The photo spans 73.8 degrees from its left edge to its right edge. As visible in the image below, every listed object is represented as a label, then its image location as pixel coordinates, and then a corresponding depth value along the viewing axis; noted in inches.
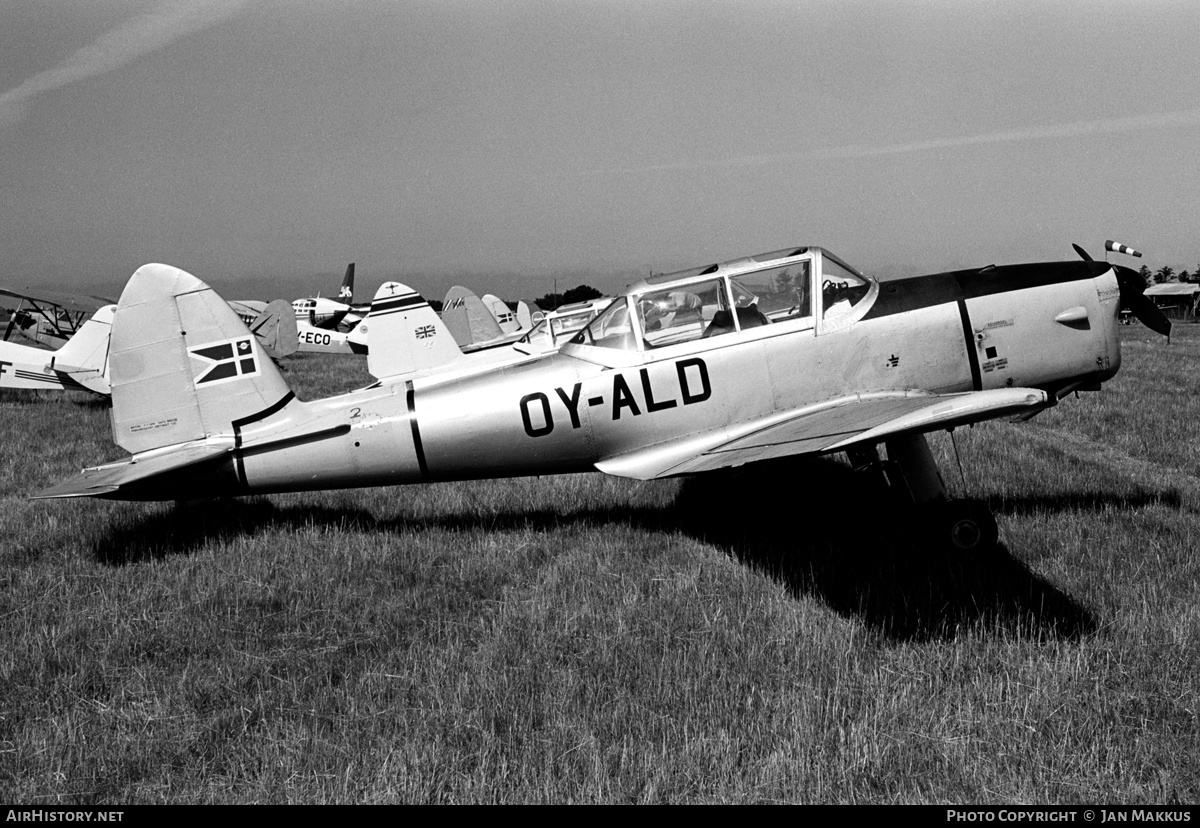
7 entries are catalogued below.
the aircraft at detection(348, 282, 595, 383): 551.5
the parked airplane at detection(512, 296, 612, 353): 638.0
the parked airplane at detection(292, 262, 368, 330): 1407.5
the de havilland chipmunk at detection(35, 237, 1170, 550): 235.1
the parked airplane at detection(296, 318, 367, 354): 1209.4
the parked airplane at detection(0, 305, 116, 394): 596.1
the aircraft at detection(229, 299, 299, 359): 857.5
